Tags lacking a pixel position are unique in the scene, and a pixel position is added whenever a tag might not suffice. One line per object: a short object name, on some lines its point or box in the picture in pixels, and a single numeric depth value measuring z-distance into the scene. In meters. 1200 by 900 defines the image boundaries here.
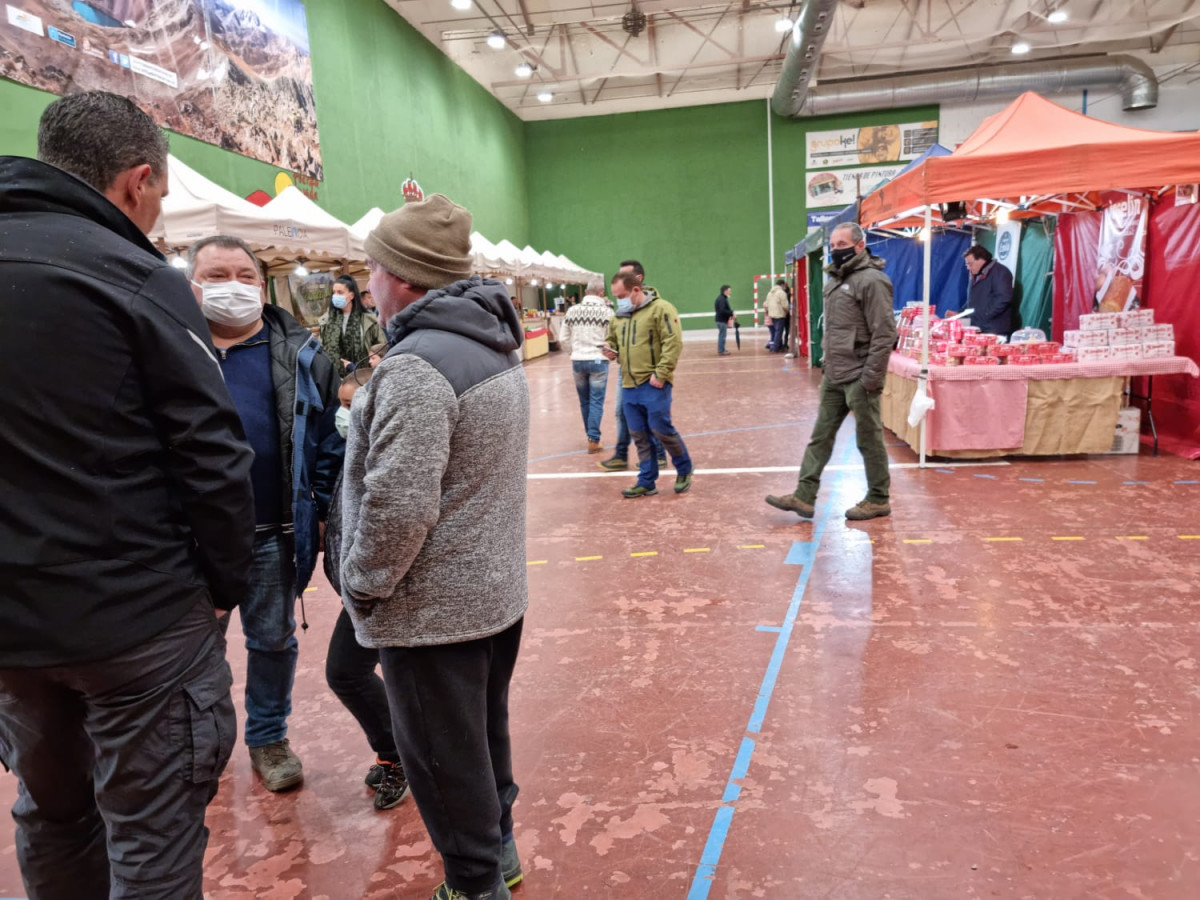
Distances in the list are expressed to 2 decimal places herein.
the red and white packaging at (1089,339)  6.06
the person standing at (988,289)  7.93
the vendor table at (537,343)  18.59
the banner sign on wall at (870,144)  21.59
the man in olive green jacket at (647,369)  5.52
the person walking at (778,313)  17.22
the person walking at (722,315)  18.33
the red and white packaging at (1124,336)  6.03
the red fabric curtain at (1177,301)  6.17
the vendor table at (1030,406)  5.98
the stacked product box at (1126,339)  6.01
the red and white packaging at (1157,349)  6.00
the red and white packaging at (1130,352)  6.01
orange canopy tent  5.39
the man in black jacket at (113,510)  1.23
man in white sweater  7.03
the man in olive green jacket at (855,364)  4.54
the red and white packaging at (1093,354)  6.03
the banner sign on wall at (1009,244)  9.80
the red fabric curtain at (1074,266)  7.67
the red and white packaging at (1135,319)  6.02
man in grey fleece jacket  1.46
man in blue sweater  2.19
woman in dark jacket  6.64
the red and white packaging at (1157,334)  6.00
